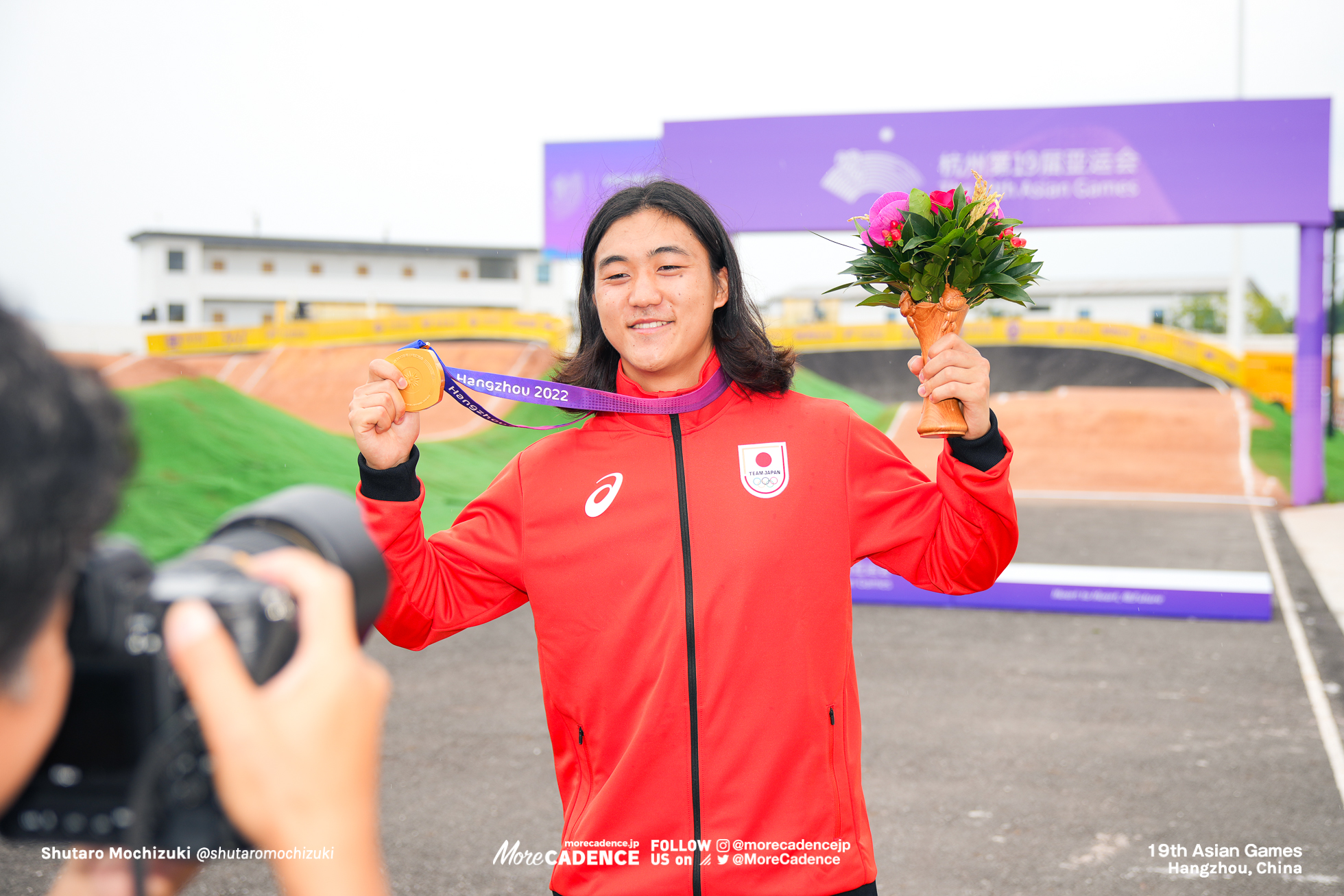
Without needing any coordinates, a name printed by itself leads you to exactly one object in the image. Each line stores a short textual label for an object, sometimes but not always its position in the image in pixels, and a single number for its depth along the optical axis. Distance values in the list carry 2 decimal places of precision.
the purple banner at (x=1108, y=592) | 8.26
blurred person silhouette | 0.54
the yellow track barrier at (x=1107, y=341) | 17.19
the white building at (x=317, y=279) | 52.56
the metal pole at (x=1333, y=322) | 15.26
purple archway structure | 9.00
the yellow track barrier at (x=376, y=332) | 22.95
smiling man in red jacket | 1.87
